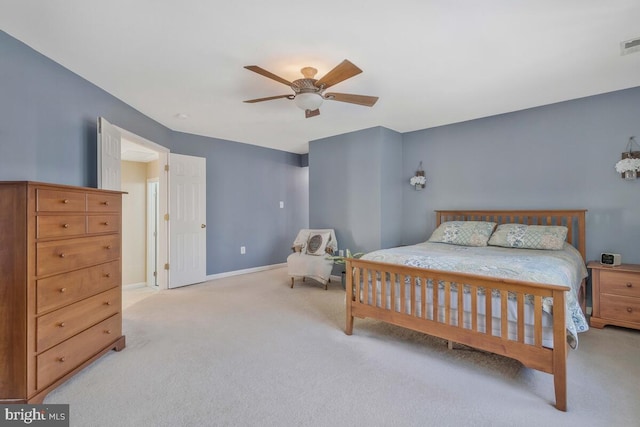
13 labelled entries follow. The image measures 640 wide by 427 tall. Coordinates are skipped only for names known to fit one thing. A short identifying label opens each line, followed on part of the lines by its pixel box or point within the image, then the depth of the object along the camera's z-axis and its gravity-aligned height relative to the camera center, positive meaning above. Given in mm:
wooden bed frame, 1779 -687
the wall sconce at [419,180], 4574 +560
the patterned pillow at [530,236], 3092 -223
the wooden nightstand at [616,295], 2768 -758
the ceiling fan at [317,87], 2244 +1092
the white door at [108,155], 2889 +652
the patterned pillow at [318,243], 4684 -394
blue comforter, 2021 -373
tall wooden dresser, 1732 -409
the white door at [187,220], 4501 -7
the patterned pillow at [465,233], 3531 -199
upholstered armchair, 4434 -563
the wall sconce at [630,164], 3012 +504
